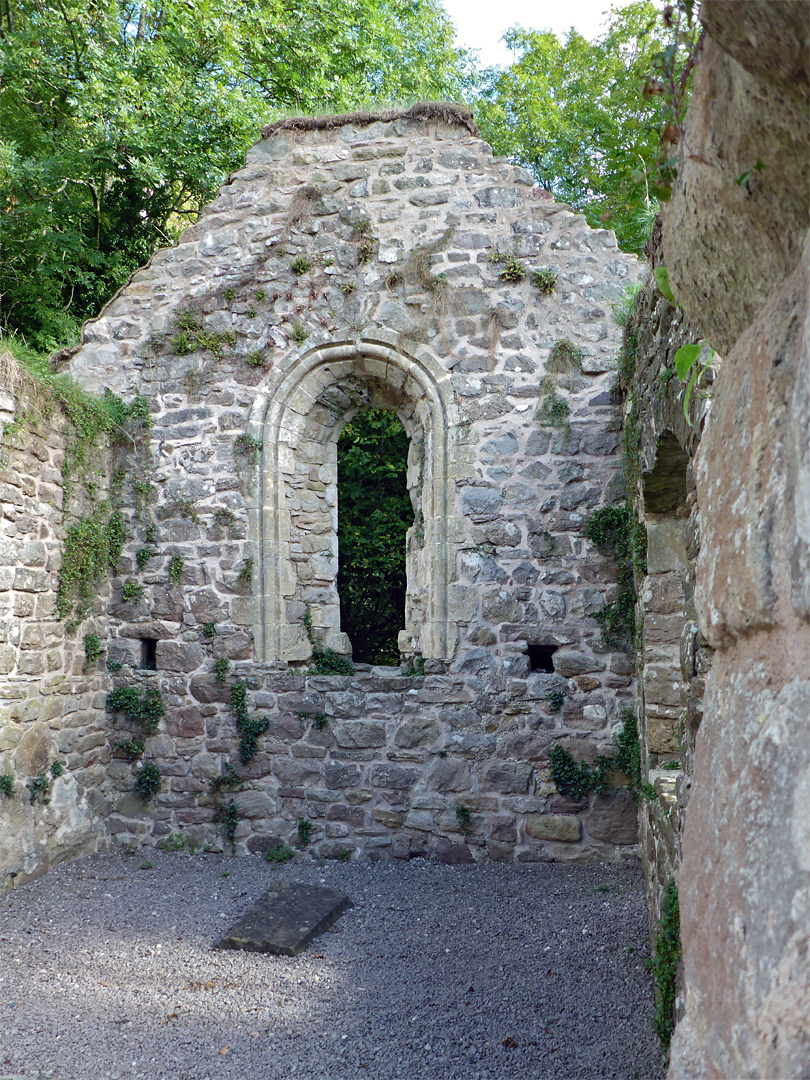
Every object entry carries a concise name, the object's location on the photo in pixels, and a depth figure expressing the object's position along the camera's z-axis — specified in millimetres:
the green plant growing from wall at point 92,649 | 5922
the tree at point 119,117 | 8711
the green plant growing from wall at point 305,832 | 5734
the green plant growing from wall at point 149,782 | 5945
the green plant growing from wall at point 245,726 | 5812
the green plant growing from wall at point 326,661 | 5996
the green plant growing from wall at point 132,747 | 5988
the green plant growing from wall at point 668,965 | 2680
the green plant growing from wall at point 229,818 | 5805
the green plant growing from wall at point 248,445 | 6016
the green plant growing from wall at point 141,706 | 5988
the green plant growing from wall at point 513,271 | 5895
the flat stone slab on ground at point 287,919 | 4121
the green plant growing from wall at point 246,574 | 5930
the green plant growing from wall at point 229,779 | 5840
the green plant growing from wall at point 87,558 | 5719
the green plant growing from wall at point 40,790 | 5281
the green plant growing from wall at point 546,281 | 5844
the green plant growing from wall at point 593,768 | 5406
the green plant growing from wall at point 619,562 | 5523
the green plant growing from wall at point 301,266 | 6145
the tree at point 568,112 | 11941
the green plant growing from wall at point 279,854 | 5637
